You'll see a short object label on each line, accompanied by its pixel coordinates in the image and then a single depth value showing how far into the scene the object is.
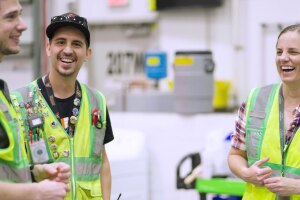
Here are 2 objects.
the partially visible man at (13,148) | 2.25
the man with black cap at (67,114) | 3.09
